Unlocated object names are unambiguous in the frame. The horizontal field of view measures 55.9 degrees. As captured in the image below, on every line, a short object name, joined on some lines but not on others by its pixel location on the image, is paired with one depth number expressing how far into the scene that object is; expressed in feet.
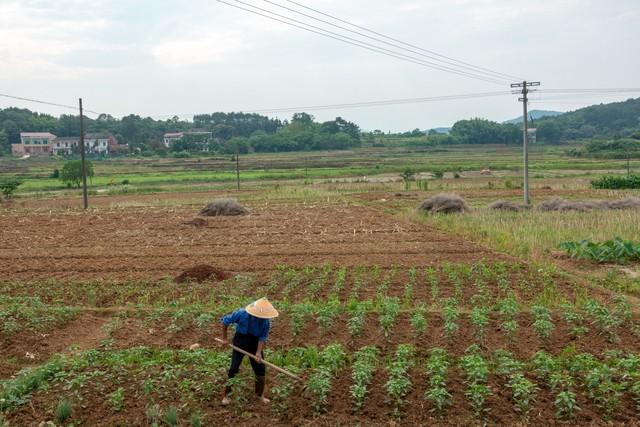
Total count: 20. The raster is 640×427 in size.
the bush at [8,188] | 124.16
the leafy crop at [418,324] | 31.09
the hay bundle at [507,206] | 83.27
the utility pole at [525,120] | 87.51
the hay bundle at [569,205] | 80.84
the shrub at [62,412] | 22.52
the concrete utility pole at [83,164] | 101.55
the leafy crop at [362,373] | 23.02
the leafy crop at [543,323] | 30.60
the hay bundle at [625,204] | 82.64
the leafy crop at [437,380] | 22.61
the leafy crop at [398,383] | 22.82
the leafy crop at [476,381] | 22.68
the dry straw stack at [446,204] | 81.71
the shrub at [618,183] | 119.65
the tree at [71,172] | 143.33
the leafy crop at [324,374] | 23.12
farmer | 22.95
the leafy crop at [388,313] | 31.83
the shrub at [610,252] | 50.14
